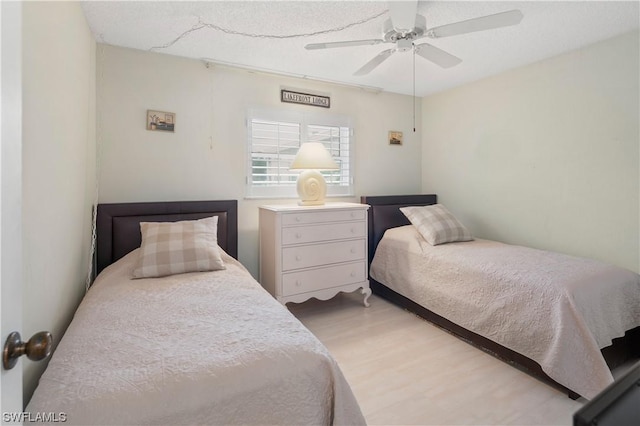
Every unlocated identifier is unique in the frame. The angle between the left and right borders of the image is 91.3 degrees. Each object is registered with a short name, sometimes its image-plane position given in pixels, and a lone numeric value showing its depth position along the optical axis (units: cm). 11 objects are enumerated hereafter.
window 300
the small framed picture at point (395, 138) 376
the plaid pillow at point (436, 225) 286
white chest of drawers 257
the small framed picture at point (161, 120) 256
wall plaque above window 309
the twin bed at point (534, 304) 171
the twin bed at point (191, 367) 87
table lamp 280
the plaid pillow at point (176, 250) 194
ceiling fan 158
